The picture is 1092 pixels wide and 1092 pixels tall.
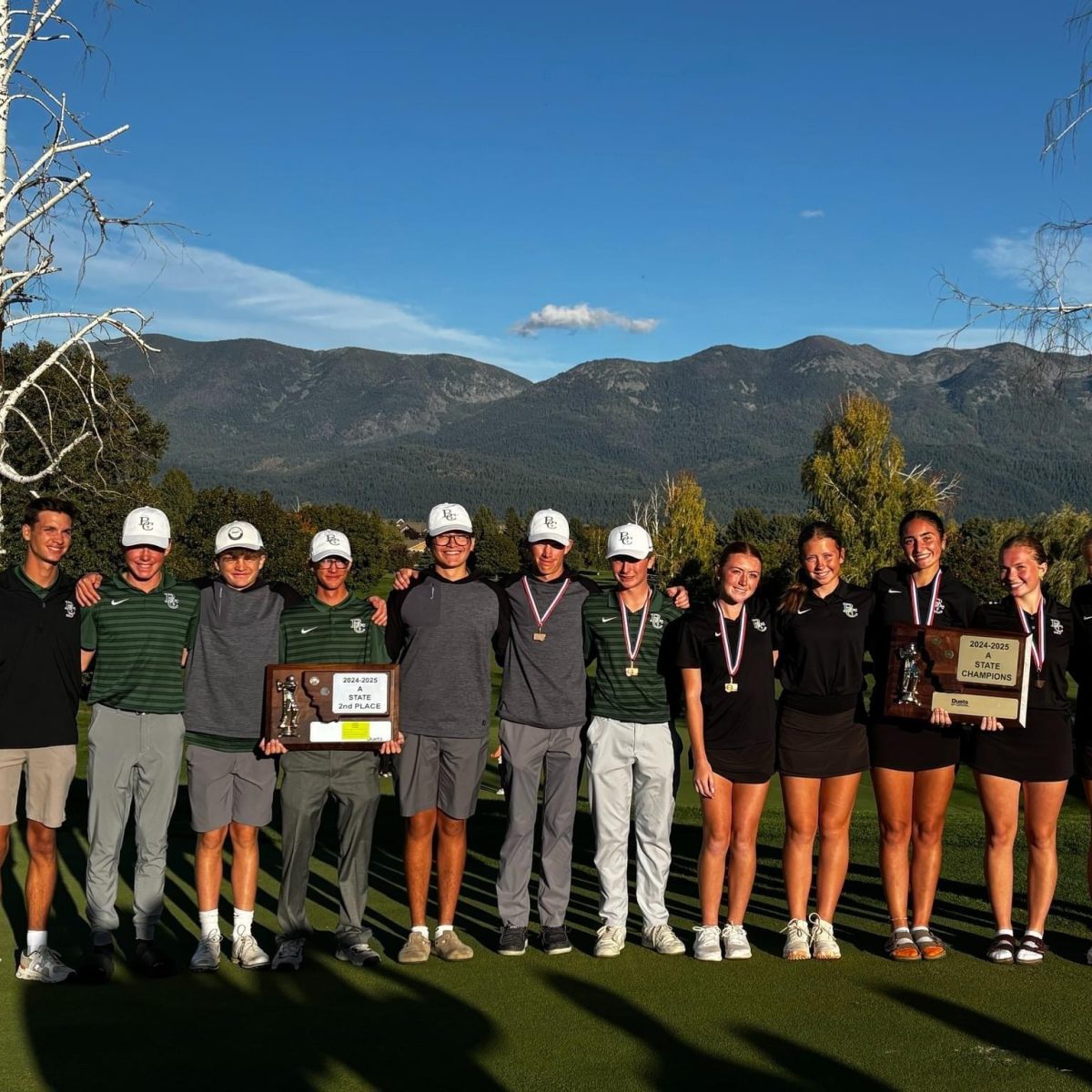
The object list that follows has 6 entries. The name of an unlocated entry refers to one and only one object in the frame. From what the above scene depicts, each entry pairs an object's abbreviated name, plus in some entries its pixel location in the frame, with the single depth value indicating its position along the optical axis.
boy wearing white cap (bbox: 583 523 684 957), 6.95
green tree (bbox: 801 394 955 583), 69.25
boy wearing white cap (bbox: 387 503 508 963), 6.90
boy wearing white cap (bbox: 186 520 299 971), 6.65
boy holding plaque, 6.75
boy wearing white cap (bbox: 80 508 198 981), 6.56
